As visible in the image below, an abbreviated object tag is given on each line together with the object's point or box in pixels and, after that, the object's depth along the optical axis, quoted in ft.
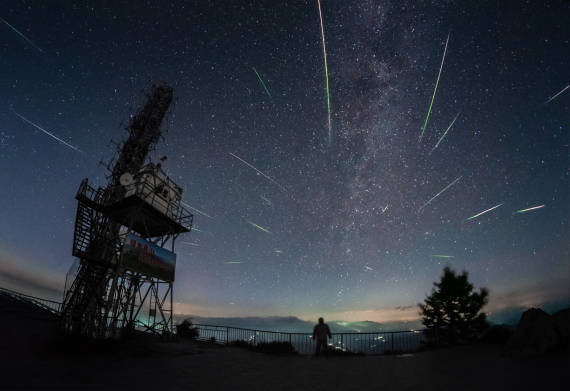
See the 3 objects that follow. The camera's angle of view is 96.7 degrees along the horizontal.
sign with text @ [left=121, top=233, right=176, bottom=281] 52.85
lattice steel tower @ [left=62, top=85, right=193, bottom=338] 51.72
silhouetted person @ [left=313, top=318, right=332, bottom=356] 42.01
